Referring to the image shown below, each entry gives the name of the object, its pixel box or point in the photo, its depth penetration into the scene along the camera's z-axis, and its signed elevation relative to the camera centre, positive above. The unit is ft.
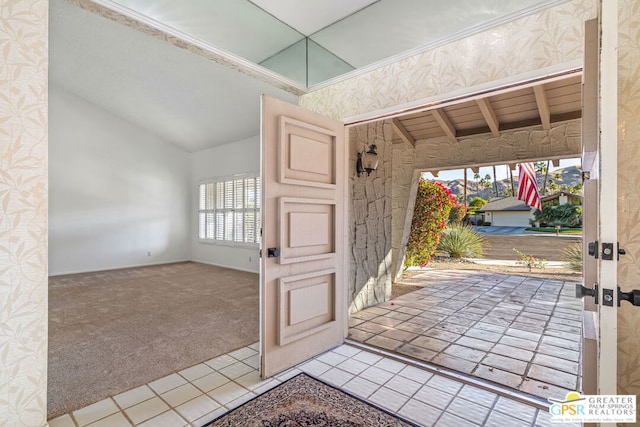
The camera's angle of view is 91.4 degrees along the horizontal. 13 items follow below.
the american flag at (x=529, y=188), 26.30 +2.31
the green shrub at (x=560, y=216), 42.75 -0.12
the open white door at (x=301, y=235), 7.68 -0.60
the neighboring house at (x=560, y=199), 46.78 +2.46
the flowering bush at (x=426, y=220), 20.92 -0.40
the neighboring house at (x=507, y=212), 53.88 +0.45
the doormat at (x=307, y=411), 6.01 -4.03
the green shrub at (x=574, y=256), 21.70 -2.89
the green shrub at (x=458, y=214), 30.58 +0.03
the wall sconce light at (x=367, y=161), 12.66 +2.13
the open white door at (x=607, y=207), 3.10 +0.08
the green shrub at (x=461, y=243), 27.76 -2.59
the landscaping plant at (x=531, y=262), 24.25 -3.74
